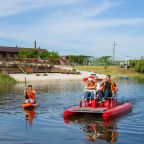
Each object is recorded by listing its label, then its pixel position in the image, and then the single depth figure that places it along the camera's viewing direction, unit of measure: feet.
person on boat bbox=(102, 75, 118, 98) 43.71
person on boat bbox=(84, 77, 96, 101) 42.68
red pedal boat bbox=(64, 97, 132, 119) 39.19
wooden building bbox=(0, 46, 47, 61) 175.40
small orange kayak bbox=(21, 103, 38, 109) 47.31
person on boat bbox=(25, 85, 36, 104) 47.58
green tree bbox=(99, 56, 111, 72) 197.30
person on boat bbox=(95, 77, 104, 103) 42.58
